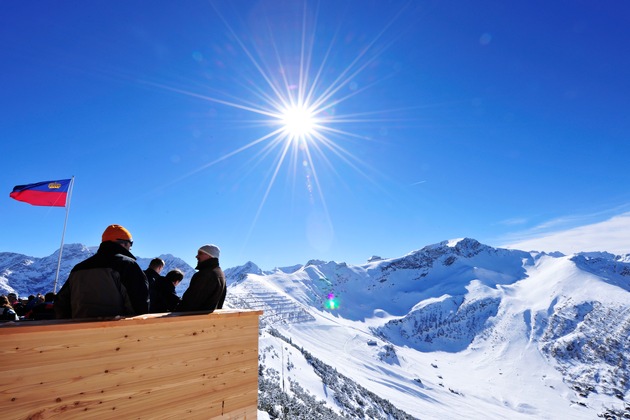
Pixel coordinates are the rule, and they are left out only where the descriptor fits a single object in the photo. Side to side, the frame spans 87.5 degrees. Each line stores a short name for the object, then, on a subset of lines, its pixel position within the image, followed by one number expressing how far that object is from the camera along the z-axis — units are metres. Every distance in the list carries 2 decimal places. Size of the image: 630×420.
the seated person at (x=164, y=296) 5.57
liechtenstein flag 13.41
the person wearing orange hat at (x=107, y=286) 3.73
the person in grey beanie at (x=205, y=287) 4.83
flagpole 13.56
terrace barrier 2.89
